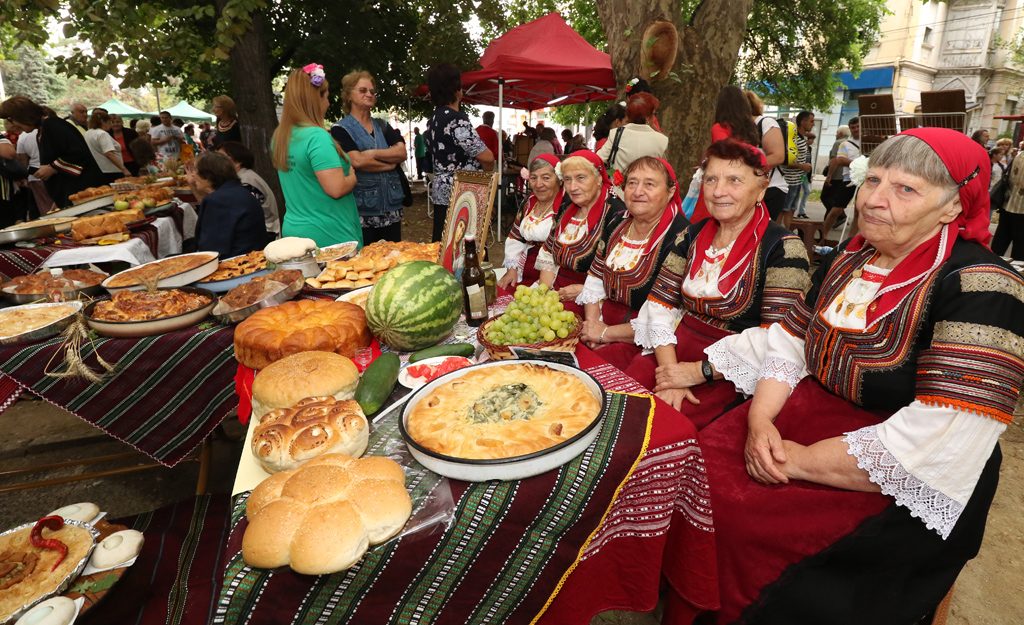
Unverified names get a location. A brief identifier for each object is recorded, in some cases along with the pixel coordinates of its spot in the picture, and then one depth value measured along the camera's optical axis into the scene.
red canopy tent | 8.82
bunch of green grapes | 2.20
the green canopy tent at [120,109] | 25.14
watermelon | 2.13
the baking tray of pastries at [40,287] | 2.62
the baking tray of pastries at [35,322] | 2.20
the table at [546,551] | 1.23
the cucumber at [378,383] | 1.71
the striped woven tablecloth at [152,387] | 2.22
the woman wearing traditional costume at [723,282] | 2.35
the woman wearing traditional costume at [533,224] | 3.91
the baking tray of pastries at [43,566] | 1.64
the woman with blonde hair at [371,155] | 4.46
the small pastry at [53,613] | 1.53
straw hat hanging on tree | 6.88
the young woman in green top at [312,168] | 3.72
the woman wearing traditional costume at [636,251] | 2.92
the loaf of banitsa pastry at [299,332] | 2.07
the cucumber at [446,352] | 2.07
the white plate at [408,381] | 1.89
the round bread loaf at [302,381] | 1.71
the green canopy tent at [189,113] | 28.34
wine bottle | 2.56
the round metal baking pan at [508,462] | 1.31
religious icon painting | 2.82
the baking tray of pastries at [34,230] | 3.89
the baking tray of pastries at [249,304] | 2.46
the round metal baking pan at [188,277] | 2.78
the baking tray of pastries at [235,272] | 3.06
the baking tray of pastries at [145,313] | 2.31
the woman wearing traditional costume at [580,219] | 3.43
